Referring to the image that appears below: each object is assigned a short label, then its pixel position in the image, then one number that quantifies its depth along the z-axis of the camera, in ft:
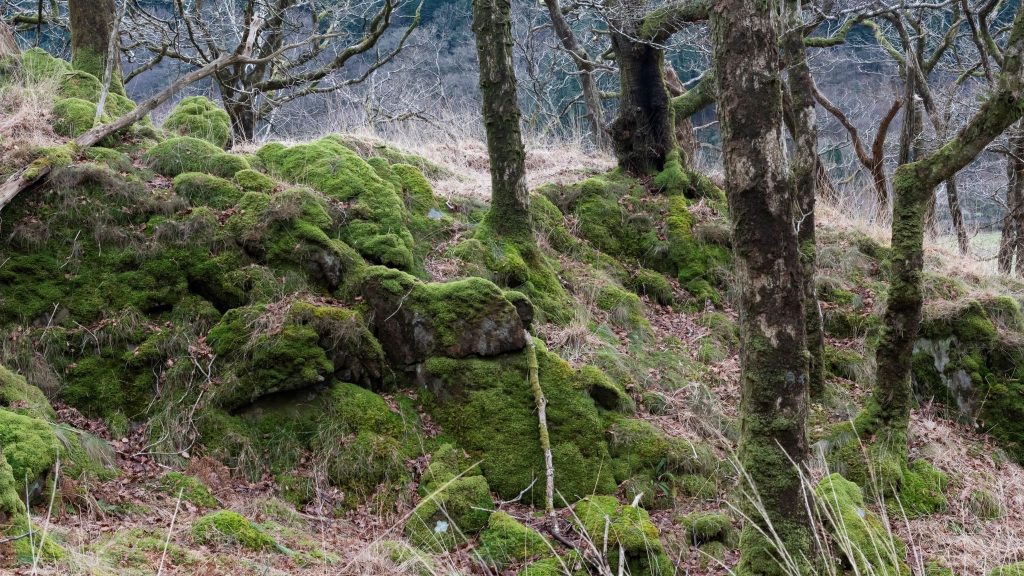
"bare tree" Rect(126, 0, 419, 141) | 39.50
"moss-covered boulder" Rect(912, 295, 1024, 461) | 25.73
